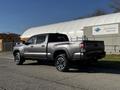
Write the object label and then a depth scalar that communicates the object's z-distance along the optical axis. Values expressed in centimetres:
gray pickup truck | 475
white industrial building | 1034
